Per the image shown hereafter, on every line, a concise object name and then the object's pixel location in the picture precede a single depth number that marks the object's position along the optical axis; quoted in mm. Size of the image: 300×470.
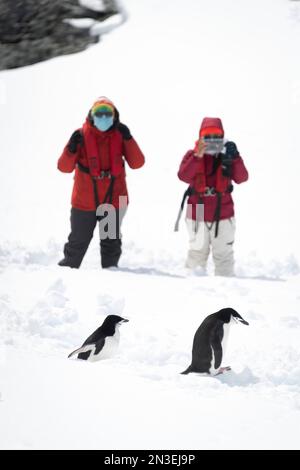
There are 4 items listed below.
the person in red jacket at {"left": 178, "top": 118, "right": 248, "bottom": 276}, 13047
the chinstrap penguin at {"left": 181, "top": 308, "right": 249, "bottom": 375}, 9594
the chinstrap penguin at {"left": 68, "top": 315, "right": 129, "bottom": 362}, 9789
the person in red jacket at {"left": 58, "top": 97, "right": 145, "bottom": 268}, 13039
